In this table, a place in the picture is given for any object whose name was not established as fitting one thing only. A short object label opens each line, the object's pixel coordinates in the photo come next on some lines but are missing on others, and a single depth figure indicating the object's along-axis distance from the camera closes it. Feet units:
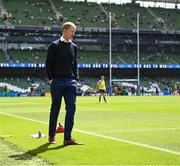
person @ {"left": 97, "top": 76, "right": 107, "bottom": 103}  85.63
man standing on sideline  21.84
